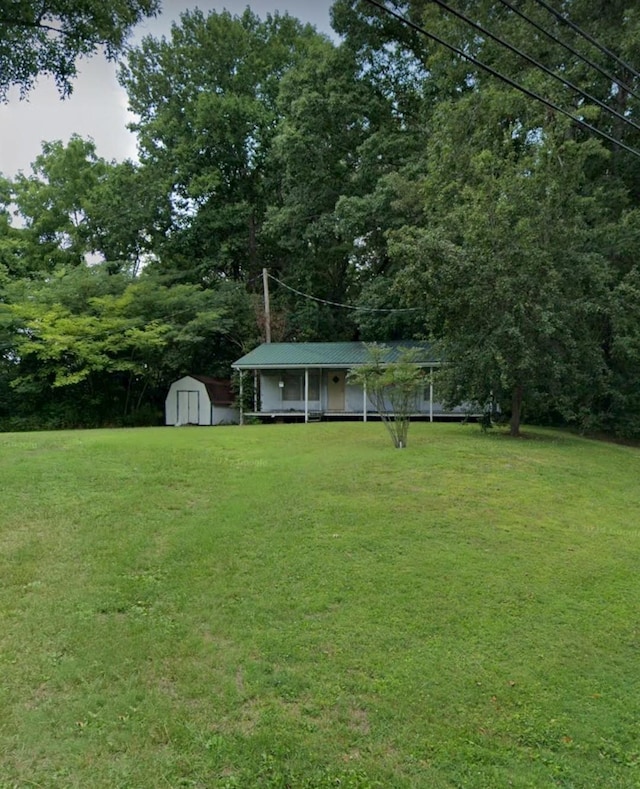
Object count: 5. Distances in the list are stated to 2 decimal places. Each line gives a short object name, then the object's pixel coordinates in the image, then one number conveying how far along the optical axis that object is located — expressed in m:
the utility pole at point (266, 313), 24.36
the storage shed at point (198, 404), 22.31
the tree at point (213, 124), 29.05
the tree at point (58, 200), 29.17
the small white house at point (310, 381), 21.23
